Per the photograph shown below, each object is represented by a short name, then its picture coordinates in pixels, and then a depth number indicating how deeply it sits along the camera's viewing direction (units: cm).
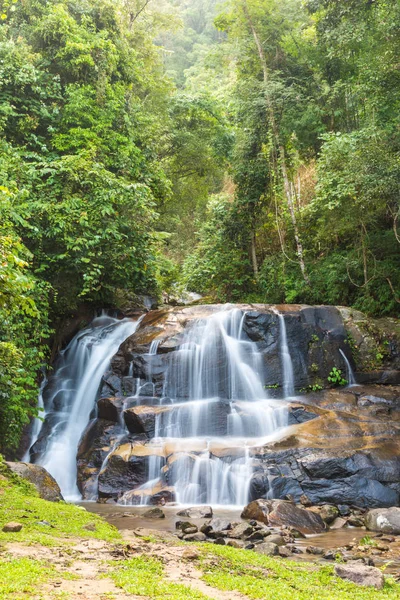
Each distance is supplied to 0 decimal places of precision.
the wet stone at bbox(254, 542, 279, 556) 658
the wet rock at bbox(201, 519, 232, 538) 742
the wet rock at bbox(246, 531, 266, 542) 726
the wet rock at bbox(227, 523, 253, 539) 740
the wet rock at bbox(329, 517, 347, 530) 860
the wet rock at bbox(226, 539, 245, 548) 687
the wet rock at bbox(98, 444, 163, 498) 1083
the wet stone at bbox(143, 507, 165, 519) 886
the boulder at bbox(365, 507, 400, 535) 814
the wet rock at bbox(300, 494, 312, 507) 980
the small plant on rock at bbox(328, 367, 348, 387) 1398
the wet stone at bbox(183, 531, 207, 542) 711
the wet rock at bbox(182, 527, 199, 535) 749
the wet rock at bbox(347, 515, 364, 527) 870
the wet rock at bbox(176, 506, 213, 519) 883
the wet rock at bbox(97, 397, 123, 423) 1266
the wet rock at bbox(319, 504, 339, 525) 885
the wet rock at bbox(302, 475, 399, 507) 984
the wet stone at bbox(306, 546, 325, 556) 682
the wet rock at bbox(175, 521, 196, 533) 775
